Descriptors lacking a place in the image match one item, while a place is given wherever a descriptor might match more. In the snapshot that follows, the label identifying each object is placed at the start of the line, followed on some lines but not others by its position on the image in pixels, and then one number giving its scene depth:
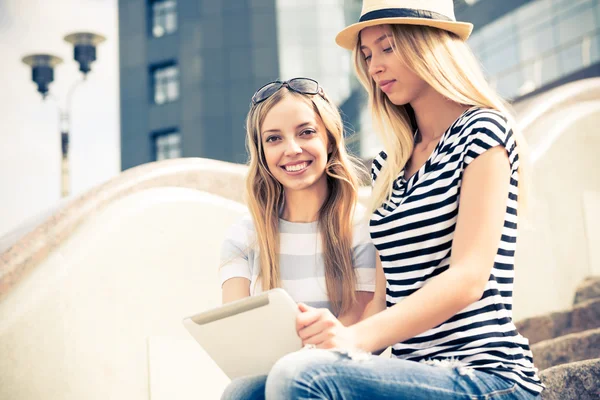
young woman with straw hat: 2.00
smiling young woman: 2.96
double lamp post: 9.59
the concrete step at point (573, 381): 3.01
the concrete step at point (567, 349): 4.12
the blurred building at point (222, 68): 27.41
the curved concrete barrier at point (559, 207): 5.61
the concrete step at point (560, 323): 4.94
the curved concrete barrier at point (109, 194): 3.93
